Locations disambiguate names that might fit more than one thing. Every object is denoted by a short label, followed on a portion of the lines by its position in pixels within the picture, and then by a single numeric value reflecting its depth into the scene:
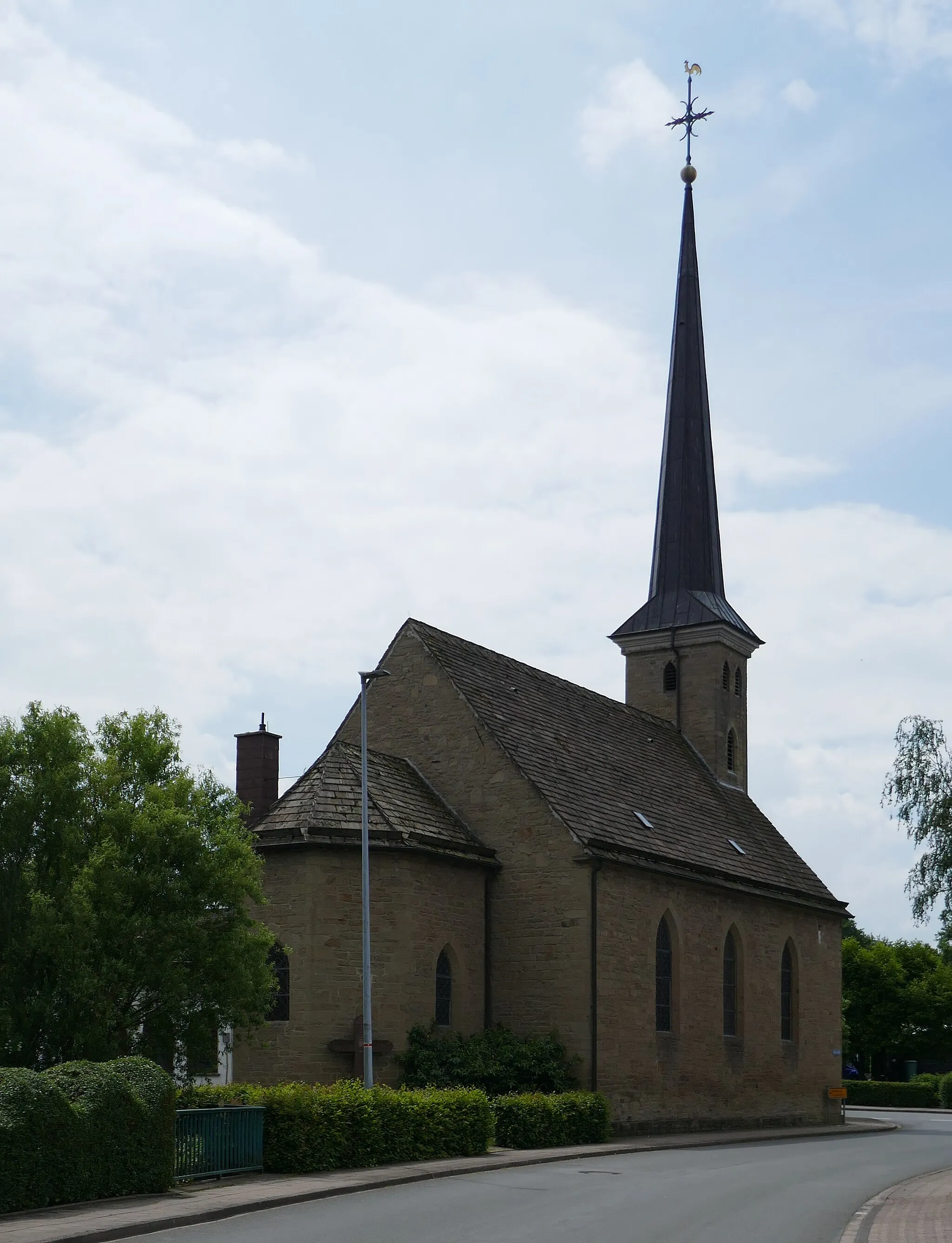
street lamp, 24.56
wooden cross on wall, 27.59
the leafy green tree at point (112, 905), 21.08
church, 28.64
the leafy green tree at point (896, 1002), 67.50
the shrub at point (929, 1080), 59.72
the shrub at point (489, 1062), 28.19
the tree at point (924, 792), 34.60
